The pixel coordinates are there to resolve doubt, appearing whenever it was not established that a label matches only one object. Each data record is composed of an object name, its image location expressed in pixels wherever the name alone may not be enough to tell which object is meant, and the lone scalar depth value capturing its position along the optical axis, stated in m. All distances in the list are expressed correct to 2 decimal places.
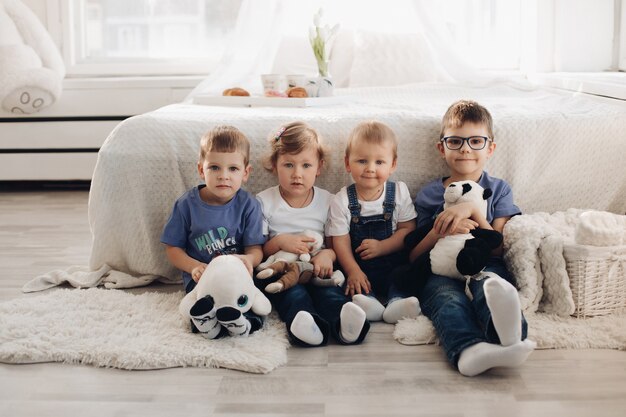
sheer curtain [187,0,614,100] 3.78
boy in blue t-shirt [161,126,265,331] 2.27
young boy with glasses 1.73
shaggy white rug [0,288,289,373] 1.85
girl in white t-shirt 2.14
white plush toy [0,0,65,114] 4.19
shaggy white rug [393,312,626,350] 1.95
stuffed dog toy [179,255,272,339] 1.94
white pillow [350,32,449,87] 3.93
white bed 2.49
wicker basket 2.08
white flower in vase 3.47
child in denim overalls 2.32
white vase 3.21
